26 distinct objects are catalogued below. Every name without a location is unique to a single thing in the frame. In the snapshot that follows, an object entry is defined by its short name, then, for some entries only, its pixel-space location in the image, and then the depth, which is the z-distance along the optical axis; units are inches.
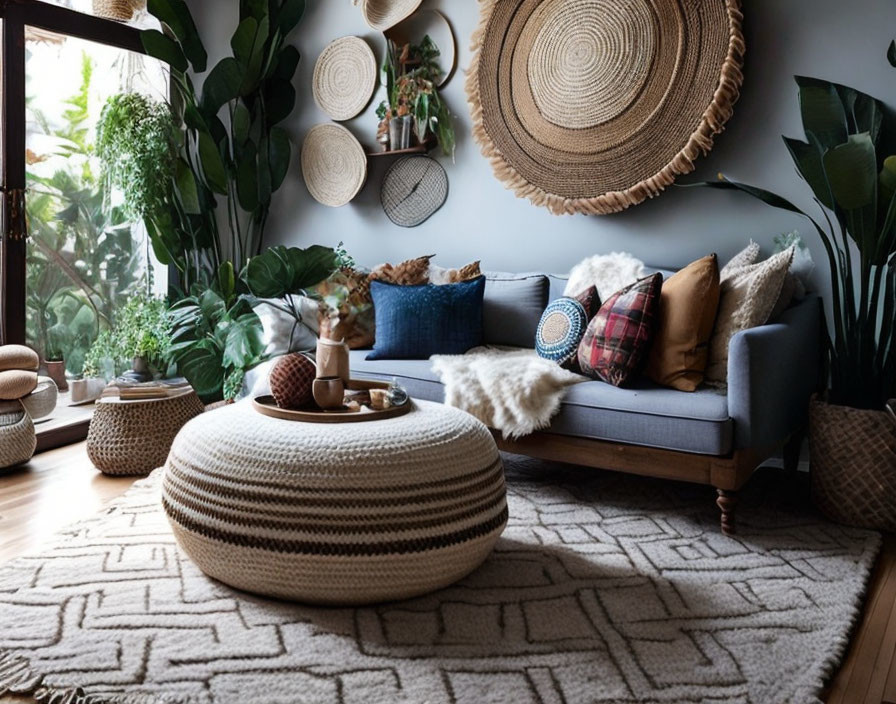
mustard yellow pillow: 102.4
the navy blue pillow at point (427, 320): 125.8
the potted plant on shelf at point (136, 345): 139.2
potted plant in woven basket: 93.7
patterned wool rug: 61.1
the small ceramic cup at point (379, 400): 85.4
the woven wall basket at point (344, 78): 155.6
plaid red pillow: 103.2
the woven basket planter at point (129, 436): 118.2
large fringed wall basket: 122.0
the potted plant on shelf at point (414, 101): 146.4
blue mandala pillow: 114.1
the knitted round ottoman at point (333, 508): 69.8
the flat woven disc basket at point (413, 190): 151.2
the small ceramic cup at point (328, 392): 83.3
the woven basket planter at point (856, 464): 97.6
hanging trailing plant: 144.9
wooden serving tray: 79.5
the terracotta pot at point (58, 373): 141.6
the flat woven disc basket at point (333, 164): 157.8
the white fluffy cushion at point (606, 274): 120.5
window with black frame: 131.3
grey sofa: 93.0
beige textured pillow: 103.0
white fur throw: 103.4
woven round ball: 84.0
